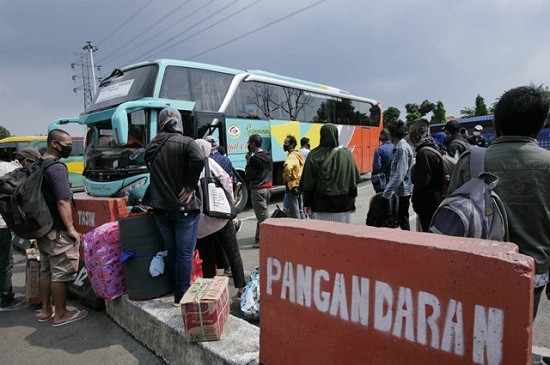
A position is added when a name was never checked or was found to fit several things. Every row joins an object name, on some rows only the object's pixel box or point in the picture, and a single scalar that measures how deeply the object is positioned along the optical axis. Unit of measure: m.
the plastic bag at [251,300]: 3.23
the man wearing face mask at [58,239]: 3.26
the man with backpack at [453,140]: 4.59
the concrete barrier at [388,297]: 1.29
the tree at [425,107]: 48.78
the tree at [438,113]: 44.78
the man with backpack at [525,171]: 1.71
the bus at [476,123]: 24.28
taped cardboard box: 2.44
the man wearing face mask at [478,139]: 9.38
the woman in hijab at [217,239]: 3.50
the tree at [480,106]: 42.34
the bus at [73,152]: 14.84
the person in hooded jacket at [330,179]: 3.78
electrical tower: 29.61
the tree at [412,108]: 49.19
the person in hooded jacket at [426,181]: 3.44
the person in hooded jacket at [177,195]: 2.96
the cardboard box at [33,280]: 3.85
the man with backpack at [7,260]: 3.79
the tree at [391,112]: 44.21
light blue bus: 7.06
